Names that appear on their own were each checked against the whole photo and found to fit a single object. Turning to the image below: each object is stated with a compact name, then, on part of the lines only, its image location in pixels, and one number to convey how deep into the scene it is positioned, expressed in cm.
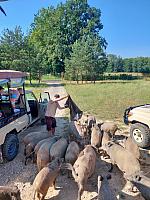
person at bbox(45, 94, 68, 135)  544
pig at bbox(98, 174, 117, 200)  288
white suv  516
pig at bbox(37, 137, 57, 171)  391
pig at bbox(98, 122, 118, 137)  527
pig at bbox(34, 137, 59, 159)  434
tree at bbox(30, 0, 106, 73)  3090
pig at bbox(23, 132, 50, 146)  474
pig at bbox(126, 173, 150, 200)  299
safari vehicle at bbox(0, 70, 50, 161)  449
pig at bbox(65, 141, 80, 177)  395
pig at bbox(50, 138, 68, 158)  402
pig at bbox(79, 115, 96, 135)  525
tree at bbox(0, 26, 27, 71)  2039
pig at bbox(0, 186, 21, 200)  300
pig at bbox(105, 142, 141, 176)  352
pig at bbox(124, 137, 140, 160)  418
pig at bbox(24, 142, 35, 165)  452
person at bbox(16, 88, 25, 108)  553
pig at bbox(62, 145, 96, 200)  335
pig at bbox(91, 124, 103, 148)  469
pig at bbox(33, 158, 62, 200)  328
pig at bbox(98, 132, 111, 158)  447
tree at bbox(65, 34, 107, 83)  2470
